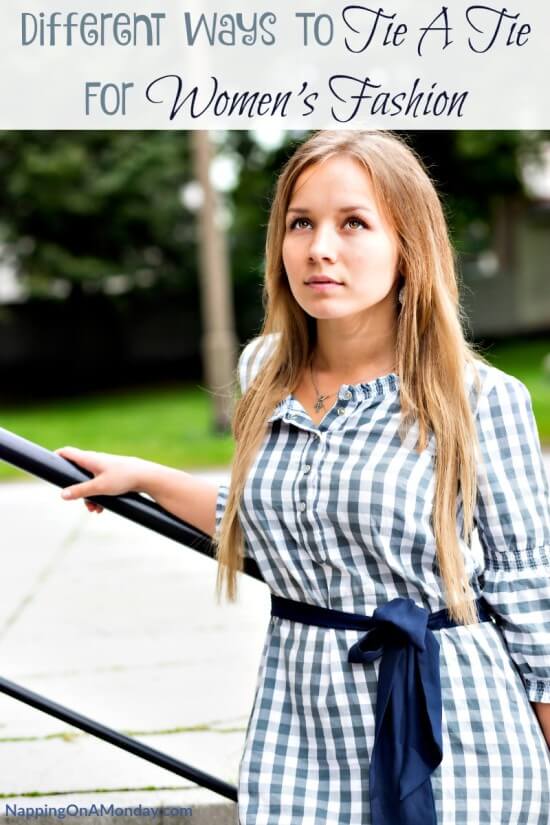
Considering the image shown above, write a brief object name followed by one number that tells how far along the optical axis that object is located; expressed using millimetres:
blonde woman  2371
